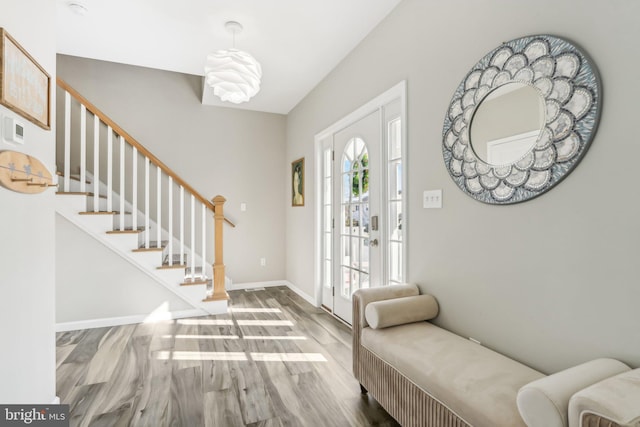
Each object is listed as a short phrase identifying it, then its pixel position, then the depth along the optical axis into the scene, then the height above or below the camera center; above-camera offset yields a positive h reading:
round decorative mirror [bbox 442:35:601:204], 1.25 +0.45
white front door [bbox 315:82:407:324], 2.43 +0.12
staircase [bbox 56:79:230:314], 3.04 +0.00
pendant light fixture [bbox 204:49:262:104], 2.29 +1.09
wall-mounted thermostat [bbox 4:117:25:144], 1.27 +0.36
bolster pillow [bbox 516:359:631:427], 0.90 -0.55
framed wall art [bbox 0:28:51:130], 1.22 +0.59
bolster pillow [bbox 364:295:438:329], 1.74 -0.57
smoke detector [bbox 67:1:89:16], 2.43 +1.67
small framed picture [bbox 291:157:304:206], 4.23 +0.46
